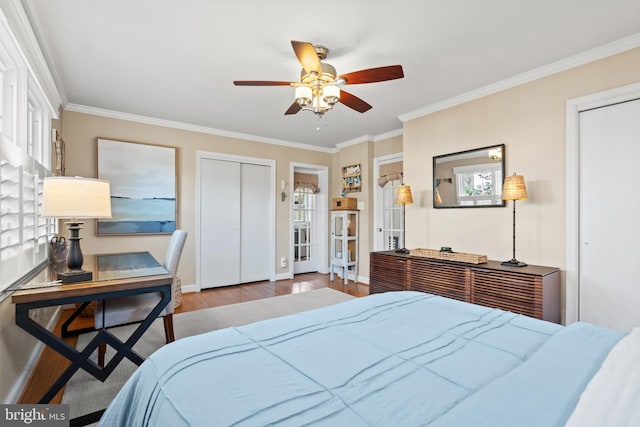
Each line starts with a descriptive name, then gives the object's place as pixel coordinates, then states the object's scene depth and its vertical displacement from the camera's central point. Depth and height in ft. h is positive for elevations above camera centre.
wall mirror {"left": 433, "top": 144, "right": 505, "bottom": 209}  10.47 +1.24
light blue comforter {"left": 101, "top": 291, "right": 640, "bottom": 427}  2.48 -1.63
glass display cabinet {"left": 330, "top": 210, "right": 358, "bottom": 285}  17.34 -1.85
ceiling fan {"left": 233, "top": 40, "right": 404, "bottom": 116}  7.00 +3.25
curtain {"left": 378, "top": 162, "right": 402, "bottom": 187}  16.05 +2.15
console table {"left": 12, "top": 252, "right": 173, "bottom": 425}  5.34 -1.59
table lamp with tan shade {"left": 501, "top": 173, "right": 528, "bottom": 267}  9.03 +0.65
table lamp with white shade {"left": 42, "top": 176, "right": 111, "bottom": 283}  5.87 +0.17
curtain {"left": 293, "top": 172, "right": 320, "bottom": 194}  19.02 +1.97
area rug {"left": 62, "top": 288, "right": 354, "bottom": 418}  6.40 -3.85
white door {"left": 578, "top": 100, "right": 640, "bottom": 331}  7.88 -0.11
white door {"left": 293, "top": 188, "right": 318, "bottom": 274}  19.39 -1.22
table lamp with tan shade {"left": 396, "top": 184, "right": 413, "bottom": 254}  12.37 +0.61
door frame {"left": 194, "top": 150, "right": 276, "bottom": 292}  15.24 +0.72
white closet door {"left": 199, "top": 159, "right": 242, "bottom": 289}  15.60 -0.53
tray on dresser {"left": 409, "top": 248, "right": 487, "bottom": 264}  9.85 -1.51
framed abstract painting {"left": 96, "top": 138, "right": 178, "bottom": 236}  13.10 +1.20
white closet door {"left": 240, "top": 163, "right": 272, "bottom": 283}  16.90 -0.60
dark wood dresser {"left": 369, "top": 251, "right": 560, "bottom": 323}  8.18 -2.18
